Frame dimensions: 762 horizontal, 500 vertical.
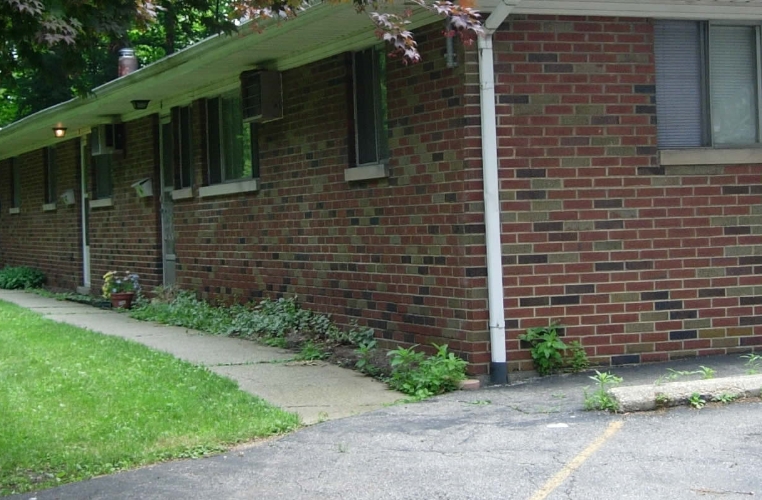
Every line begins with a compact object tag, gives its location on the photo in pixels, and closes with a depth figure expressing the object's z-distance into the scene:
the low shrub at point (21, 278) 20.45
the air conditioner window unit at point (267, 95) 11.44
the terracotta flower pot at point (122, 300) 15.45
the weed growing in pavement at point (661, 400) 7.11
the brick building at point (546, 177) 8.49
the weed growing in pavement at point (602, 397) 7.14
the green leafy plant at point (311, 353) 9.88
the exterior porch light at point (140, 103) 14.71
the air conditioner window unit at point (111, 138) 16.31
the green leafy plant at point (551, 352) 8.41
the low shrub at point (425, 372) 8.15
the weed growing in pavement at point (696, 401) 7.14
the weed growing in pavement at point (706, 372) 7.75
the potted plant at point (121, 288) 15.45
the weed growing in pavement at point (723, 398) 7.23
